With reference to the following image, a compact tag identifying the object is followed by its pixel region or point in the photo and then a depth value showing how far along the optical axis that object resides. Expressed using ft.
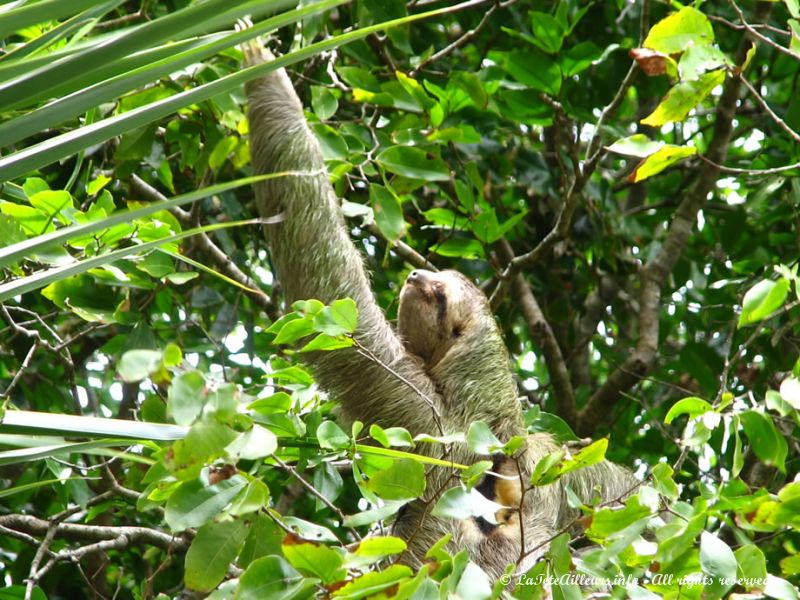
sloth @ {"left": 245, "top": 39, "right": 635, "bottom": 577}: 27.48
